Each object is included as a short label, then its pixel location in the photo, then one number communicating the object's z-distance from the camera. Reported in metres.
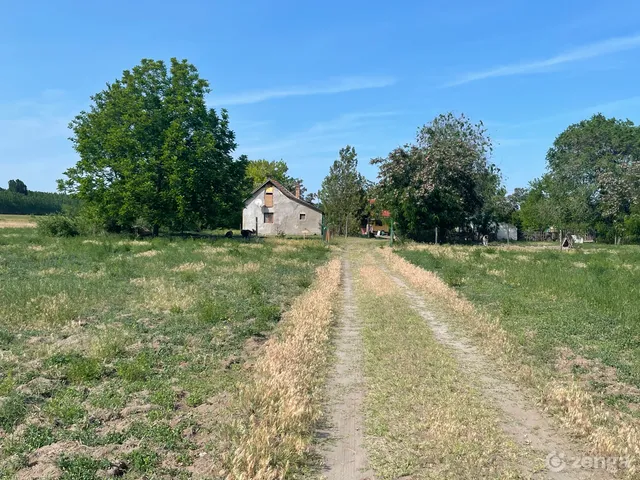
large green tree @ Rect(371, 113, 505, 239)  44.84
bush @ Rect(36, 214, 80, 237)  41.66
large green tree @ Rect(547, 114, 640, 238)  57.91
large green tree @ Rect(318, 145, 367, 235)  71.31
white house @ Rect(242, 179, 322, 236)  65.81
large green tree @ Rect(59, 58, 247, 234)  36.94
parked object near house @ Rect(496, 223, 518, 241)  73.93
